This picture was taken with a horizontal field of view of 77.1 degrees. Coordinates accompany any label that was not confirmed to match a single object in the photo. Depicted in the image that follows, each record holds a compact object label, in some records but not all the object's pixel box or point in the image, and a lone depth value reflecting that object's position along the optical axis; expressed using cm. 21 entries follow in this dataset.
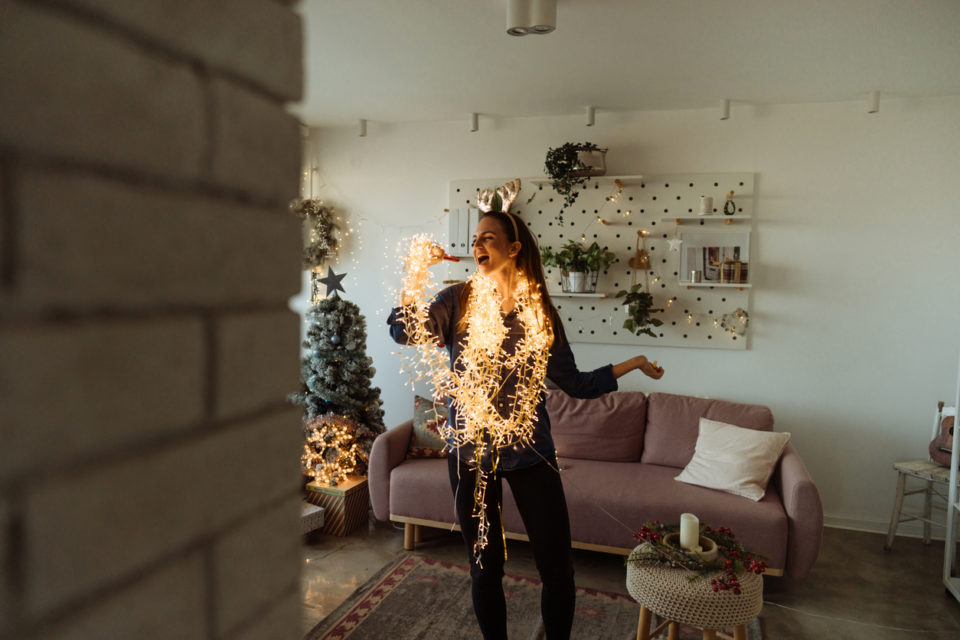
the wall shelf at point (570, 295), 415
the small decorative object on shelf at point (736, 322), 403
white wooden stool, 337
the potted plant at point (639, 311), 409
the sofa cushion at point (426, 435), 370
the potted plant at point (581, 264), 408
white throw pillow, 318
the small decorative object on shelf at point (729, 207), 396
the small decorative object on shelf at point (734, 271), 393
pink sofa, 293
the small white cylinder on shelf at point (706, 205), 395
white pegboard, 405
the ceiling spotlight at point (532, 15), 253
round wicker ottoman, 204
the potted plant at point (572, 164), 407
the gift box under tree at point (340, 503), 360
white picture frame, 401
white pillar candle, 224
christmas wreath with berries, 211
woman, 192
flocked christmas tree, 376
